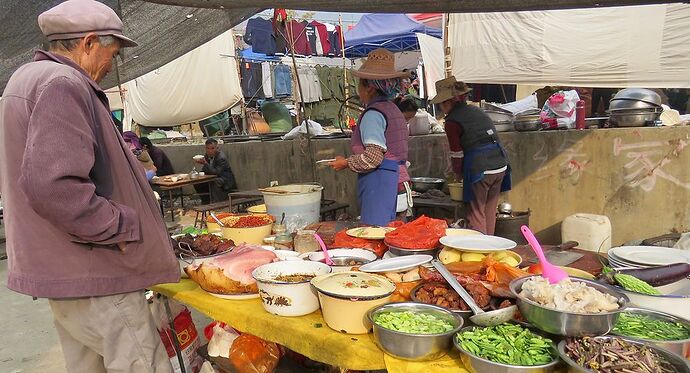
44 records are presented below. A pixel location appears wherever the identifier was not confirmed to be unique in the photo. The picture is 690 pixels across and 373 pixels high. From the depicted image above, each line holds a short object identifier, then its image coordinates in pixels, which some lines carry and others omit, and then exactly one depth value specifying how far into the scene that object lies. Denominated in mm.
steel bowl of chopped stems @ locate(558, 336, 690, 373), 1181
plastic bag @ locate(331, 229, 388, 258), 2498
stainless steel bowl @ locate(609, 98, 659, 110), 4699
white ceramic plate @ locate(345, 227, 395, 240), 2531
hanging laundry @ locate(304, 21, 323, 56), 13250
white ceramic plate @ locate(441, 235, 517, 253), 2129
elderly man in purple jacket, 1601
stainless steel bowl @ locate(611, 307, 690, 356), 1320
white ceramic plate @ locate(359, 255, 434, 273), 2035
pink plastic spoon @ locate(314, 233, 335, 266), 2266
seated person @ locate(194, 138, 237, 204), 8664
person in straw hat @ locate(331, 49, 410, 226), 3412
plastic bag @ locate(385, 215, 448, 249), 2340
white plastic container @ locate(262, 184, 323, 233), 3055
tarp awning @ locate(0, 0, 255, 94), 3676
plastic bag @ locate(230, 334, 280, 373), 2404
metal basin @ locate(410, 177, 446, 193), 5617
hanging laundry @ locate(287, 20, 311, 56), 12121
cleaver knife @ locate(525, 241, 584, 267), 2389
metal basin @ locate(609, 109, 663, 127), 4691
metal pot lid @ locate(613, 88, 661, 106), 4707
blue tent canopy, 13109
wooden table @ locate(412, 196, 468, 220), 4945
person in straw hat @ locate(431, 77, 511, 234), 4543
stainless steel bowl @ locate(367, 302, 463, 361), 1418
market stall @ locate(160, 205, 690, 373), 1351
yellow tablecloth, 1463
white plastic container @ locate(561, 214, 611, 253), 4492
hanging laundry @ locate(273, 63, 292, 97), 13086
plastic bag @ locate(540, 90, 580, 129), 5375
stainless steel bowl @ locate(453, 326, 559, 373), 1257
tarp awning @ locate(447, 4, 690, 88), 5711
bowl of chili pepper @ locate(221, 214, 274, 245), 2879
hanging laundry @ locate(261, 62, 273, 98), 12867
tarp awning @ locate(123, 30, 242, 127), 11070
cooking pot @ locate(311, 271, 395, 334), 1660
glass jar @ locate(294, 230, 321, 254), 2602
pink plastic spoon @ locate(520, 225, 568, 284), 1639
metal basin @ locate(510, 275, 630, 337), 1305
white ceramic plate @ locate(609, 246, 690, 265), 1923
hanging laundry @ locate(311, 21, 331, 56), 13312
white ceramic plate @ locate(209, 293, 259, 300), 2115
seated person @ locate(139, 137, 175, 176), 9609
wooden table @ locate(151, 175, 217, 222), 8164
